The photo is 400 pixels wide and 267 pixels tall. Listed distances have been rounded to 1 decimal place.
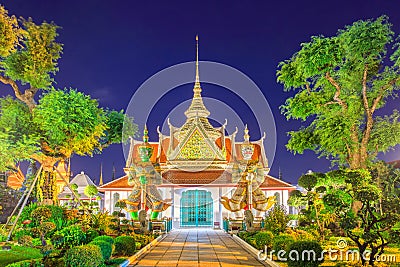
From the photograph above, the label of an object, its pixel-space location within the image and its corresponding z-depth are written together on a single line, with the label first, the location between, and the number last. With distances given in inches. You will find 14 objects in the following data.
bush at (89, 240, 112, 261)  386.3
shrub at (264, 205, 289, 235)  604.3
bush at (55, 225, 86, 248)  460.1
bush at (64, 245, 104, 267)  315.9
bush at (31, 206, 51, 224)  441.4
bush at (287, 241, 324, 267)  338.3
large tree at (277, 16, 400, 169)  696.4
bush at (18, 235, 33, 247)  384.5
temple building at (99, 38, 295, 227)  1138.0
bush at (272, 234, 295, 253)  432.8
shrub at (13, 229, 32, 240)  517.0
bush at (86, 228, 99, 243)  490.8
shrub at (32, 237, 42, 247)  475.2
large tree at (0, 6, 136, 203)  597.3
